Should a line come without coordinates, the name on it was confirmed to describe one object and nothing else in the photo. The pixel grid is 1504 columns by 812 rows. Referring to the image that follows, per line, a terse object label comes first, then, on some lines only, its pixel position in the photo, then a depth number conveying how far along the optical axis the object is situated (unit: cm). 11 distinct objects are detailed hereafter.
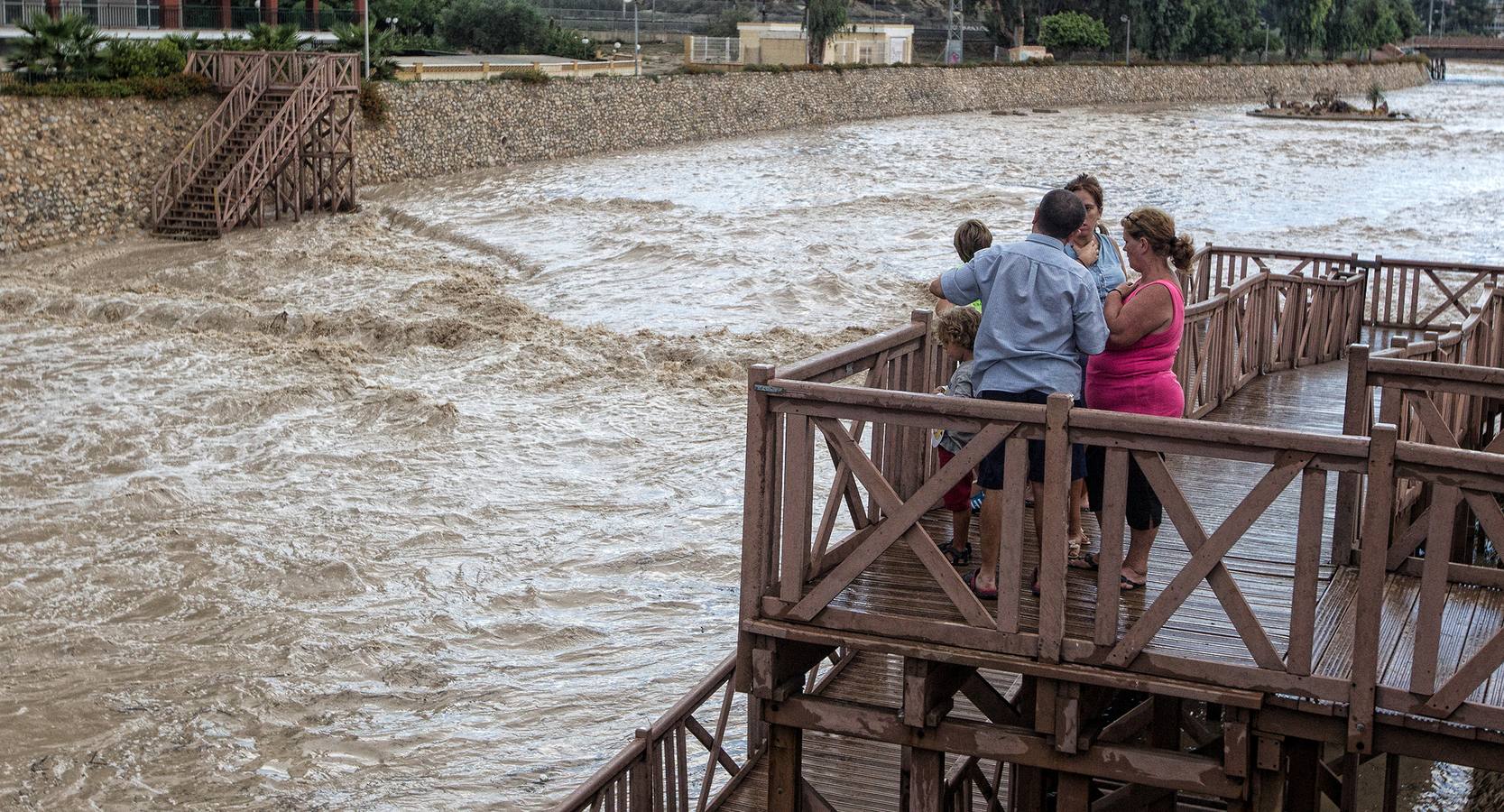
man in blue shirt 586
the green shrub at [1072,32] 9450
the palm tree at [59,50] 2983
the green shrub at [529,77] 4581
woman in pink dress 607
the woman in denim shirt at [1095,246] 706
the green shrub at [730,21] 8888
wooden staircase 3009
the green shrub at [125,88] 2892
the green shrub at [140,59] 3142
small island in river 7656
